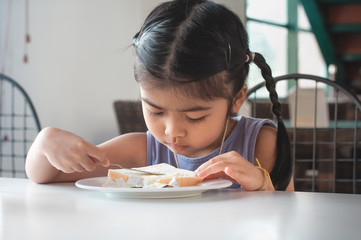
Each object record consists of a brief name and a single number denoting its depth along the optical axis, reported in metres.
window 5.96
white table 0.53
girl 0.93
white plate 0.75
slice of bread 0.83
